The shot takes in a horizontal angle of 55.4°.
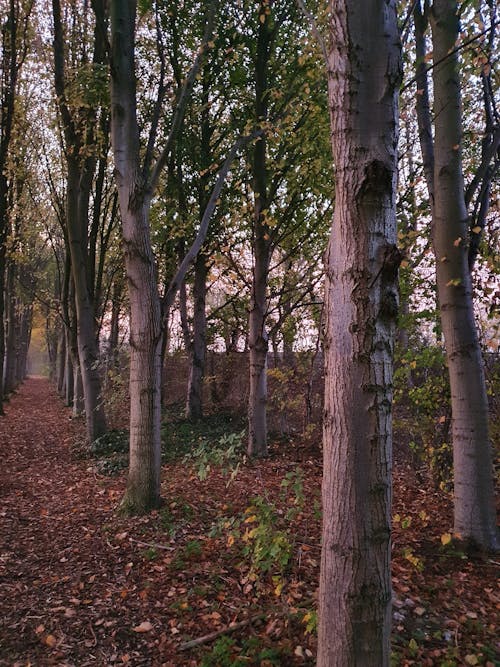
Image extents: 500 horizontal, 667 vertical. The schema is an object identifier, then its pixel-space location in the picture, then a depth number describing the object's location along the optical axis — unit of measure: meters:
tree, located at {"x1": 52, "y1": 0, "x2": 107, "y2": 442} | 9.21
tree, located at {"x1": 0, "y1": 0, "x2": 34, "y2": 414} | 11.98
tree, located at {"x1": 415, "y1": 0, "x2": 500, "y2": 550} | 4.30
